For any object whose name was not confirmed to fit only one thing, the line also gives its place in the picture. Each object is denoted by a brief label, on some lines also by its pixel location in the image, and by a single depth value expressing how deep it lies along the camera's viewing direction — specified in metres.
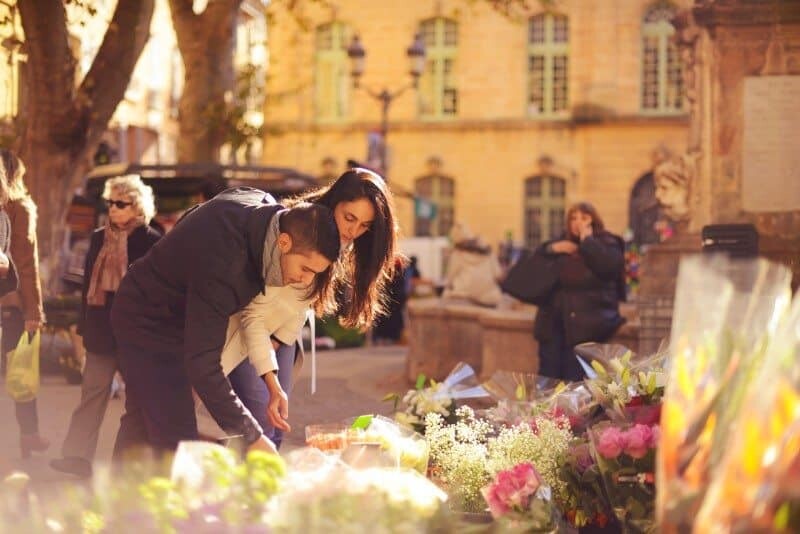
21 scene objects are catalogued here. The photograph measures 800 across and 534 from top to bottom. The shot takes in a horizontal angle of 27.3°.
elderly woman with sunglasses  9.13
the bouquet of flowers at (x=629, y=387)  6.05
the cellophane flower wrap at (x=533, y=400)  6.89
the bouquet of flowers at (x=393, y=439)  5.76
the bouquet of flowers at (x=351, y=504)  3.44
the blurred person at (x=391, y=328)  23.89
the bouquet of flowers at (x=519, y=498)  5.36
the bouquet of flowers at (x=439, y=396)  7.58
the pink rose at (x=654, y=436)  5.48
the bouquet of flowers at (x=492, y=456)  6.25
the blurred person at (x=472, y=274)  17.00
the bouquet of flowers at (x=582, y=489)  5.96
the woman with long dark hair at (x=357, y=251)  6.03
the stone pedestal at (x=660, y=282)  12.59
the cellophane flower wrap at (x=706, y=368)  3.37
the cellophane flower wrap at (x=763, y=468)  3.13
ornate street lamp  27.66
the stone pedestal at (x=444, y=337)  15.21
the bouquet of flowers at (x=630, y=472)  5.49
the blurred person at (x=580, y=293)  11.09
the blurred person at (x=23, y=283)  9.29
